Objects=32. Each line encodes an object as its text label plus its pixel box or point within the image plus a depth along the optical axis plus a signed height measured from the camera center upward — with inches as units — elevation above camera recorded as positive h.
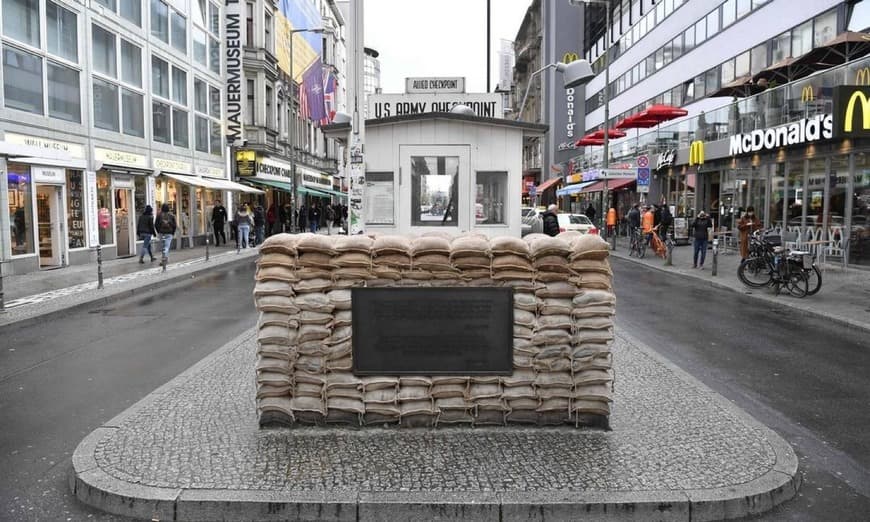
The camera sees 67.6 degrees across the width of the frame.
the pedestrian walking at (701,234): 735.1 -21.6
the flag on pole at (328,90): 1530.5 +369.0
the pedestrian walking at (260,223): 1187.9 -12.9
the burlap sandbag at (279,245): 196.5 -9.0
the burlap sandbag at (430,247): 196.2 -9.5
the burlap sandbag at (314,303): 195.2 -26.2
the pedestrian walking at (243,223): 1043.9 -11.5
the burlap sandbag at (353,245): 196.7 -8.9
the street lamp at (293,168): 1333.7 +99.2
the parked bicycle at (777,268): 531.8 -45.7
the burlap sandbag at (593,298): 195.6 -24.9
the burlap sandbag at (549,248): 195.5 -9.8
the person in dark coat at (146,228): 810.8 -14.9
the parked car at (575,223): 1051.8 -13.0
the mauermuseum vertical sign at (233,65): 1344.7 +314.2
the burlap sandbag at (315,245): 195.5 -8.8
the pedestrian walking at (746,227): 784.3 -14.5
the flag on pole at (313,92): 1424.7 +274.7
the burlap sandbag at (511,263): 196.2 -14.4
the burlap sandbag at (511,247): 195.9 -9.5
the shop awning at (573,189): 1602.7 +67.3
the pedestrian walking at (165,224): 805.9 -10.1
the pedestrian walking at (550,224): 658.2 -8.7
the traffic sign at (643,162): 964.0 +79.9
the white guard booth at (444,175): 389.4 +24.9
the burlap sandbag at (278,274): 195.8 -17.5
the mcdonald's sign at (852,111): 581.0 +94.1
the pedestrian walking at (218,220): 1184.2 -7.4
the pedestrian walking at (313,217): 1439.5 -2.7
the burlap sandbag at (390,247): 196.2 -9.5
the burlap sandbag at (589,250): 195.6 -10.4
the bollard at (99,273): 552.2 -48.9
